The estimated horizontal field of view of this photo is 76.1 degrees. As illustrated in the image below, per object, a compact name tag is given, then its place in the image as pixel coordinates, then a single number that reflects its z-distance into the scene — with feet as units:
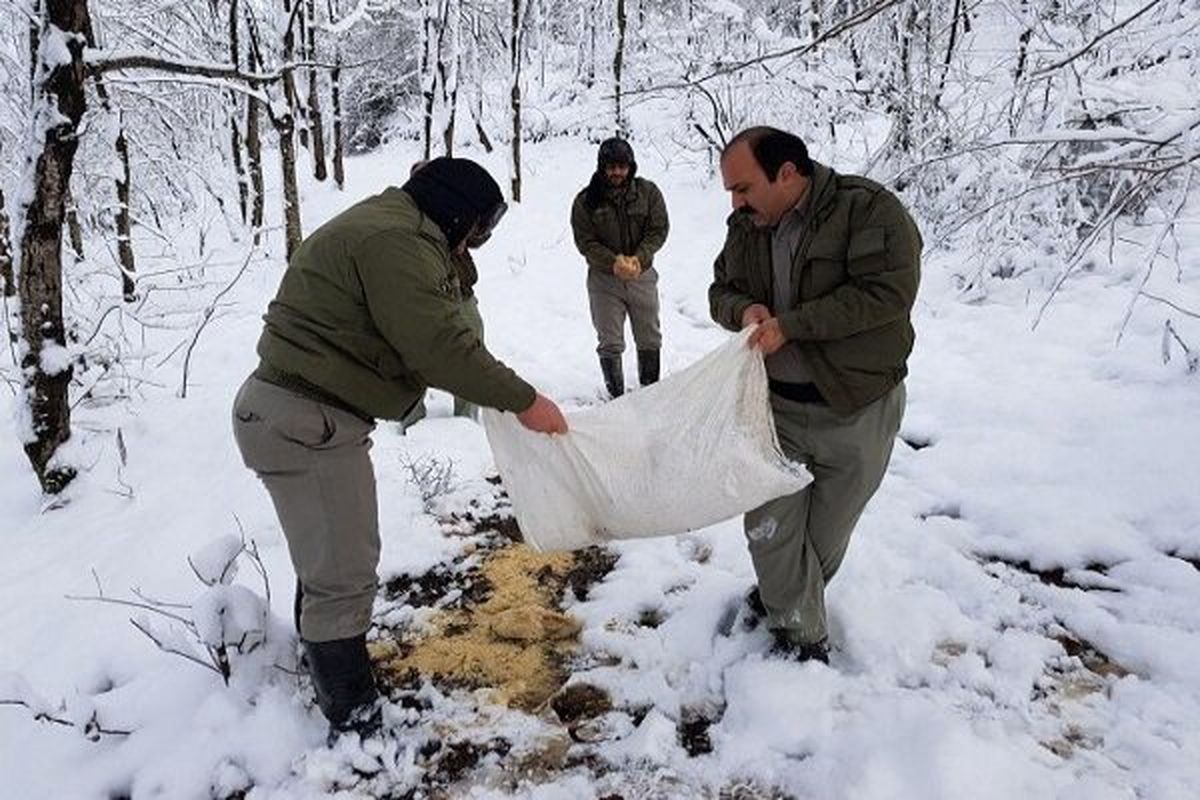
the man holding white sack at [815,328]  7.25
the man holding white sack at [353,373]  6.66
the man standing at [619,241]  16.08
